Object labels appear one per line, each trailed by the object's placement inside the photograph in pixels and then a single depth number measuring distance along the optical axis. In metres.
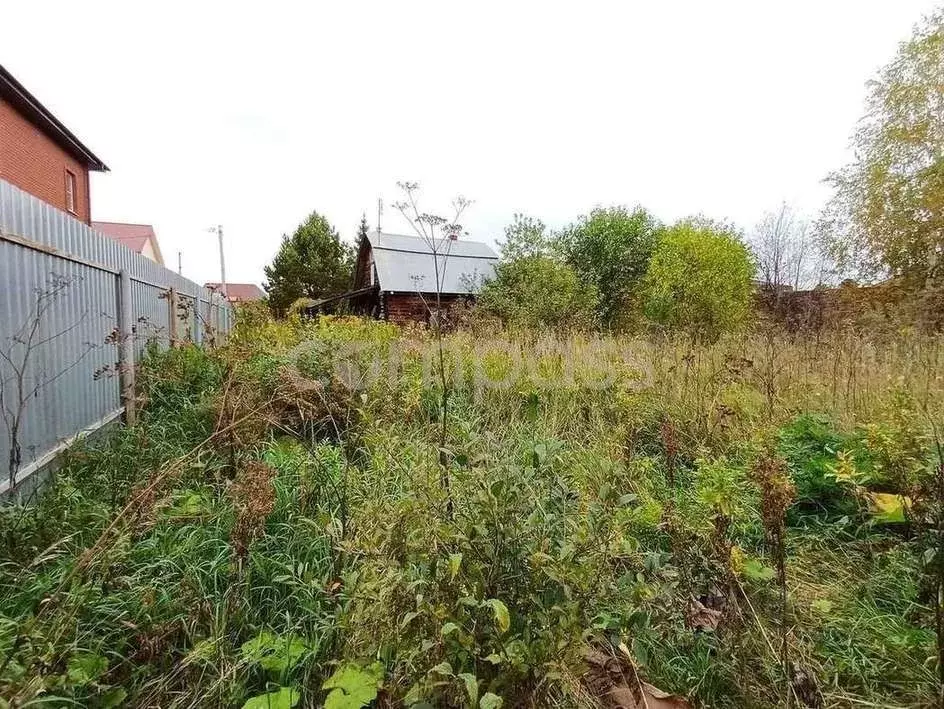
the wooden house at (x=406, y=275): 19.42
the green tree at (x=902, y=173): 9.69
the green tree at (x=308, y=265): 27.59
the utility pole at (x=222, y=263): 29.83
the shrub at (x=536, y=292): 13.98
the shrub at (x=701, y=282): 12.95
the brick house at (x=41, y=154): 12.18
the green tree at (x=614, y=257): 18.62
